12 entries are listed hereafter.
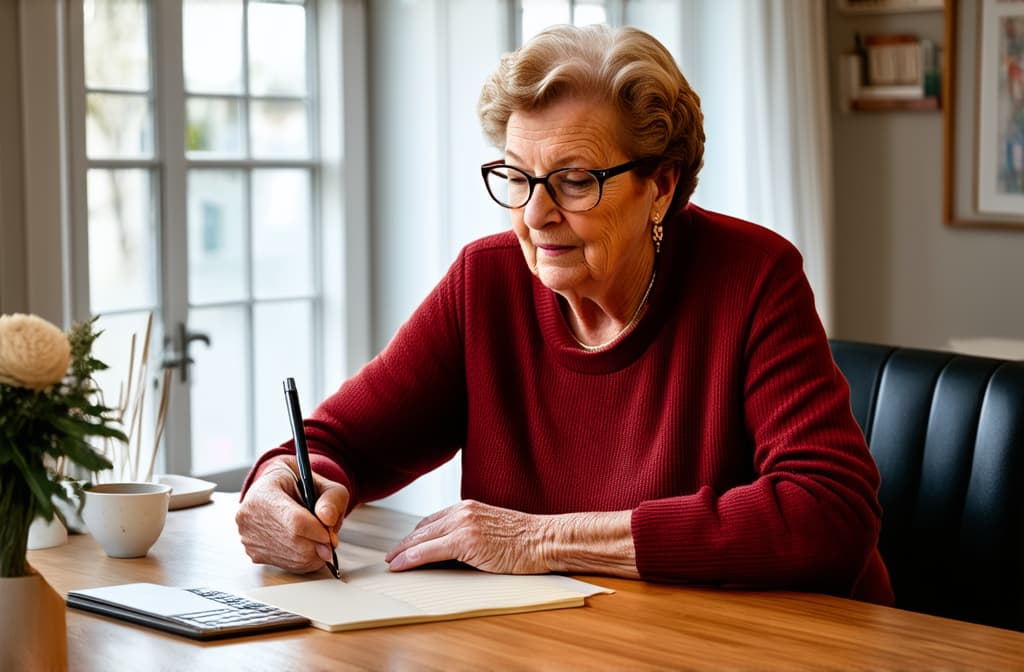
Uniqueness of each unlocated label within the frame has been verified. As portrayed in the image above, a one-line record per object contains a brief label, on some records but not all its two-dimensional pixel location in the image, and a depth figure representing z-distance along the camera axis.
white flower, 1.07
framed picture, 4.01
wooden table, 1.27
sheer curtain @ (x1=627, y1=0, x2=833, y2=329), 4.11
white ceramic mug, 1.65
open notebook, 1.40
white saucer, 1.97
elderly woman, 1.61
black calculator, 1.34
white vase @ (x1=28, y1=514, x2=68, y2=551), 1.71
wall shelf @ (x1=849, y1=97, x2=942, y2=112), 4.18
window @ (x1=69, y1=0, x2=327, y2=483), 3.13
